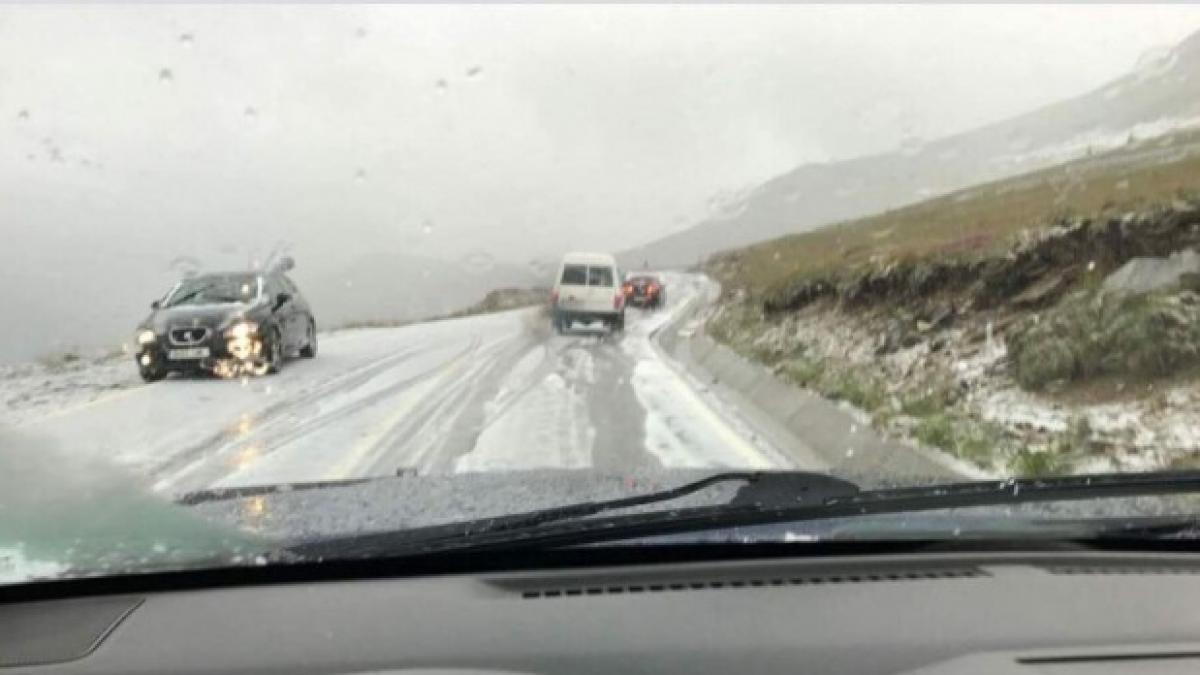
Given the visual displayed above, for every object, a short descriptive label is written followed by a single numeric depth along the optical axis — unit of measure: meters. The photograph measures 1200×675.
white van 23.17
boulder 13.64
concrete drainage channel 9.62
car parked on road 14.08
